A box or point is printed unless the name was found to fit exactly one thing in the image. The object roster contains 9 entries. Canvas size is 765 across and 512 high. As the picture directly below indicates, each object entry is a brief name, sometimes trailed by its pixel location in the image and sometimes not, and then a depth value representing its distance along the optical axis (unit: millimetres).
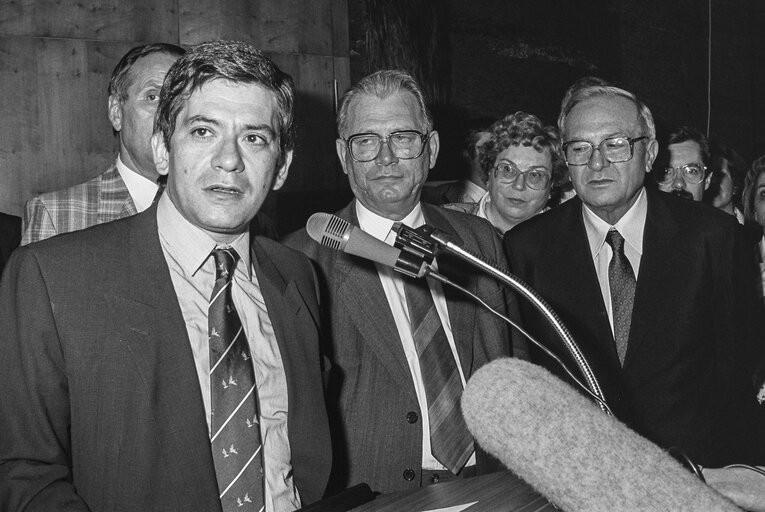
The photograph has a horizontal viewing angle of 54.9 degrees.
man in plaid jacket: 2564
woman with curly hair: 3174
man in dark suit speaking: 1356
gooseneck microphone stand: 1106
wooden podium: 1271
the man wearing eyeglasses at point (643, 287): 2295
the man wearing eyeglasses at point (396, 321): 2074
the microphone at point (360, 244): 1242
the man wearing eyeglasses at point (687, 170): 3684
